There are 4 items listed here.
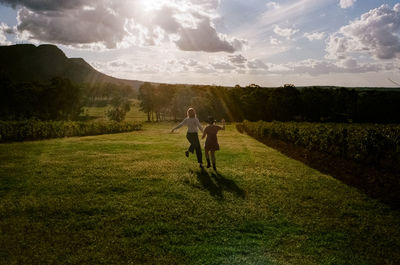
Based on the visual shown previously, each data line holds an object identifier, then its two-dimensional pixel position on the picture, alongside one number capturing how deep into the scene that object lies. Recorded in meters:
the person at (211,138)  11.75
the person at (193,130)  12.08
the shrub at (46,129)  25.28
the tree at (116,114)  73.94
